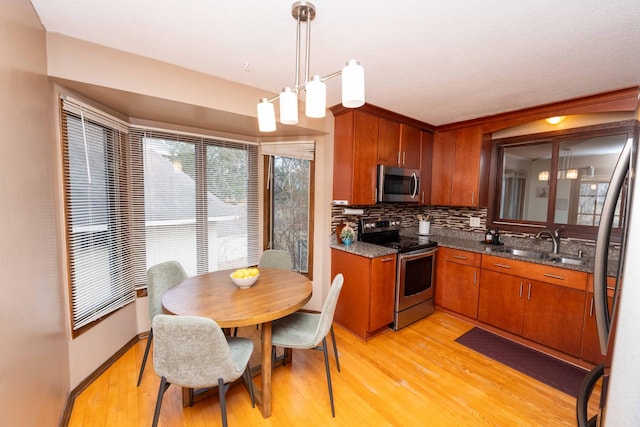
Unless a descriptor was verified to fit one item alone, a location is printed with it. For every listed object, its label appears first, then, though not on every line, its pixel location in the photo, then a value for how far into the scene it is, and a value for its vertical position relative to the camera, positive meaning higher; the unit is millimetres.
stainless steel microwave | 2889 +148
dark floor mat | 2076 -1433
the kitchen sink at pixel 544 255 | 2450 -582
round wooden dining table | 1486 -682
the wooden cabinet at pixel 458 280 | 2889 -957
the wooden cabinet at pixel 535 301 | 2251 -966
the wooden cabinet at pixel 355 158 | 2707 +408
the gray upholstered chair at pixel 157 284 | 1966 -703
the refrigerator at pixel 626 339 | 528 -297
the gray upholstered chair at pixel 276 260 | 2602 -653
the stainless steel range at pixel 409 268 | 2754 -781
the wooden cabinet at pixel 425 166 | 3406 +422
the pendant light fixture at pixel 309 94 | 1119 +483
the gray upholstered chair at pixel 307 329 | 1669 -976
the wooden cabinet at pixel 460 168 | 3135 +381
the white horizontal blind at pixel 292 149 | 3004 +531
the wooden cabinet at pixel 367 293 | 2547 -977
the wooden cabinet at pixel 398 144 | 2943 +626
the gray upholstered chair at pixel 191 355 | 1244 -805
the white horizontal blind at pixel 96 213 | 1845 -163
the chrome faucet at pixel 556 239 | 2707 -410
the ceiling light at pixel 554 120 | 2746 +849
